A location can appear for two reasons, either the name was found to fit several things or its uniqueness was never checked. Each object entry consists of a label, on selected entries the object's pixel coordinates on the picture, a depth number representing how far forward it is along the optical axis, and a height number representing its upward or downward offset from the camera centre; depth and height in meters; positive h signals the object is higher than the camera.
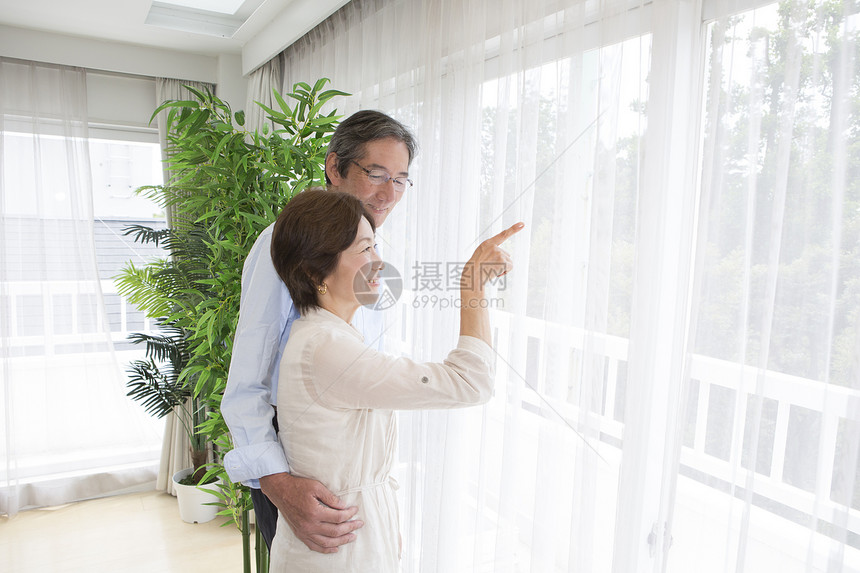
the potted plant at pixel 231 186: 1.95 +0.16
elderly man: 1.04 -0.24
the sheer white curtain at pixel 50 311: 3.27 -0.49
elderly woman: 0.96 -0.23
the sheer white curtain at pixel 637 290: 1.01 -0.09
